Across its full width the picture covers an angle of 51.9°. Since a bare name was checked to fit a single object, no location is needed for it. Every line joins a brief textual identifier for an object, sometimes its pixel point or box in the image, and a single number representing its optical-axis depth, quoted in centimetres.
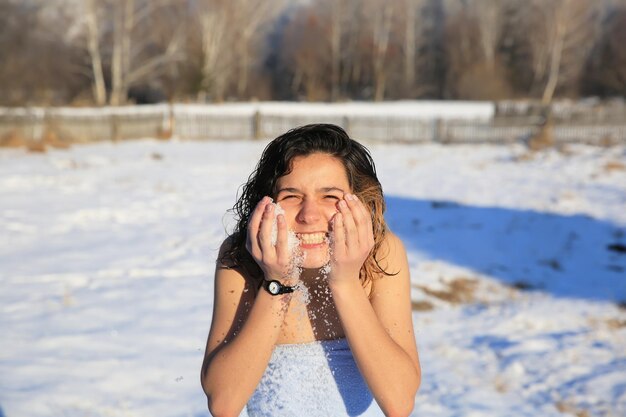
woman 124
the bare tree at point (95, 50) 2516
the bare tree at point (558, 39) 3428
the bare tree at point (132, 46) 2692
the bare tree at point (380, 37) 3656
